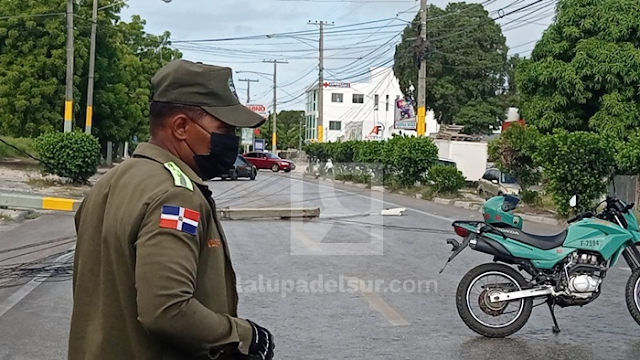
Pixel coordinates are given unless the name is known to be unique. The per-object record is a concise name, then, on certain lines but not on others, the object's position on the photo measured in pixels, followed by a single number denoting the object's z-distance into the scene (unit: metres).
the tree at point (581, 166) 18.95
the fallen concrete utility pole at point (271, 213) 17.98
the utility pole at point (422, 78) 34.19
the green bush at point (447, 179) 28.83
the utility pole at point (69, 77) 28.72
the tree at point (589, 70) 26.72
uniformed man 2.31
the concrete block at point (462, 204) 25.88
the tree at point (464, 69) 57.19
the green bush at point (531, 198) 22.77
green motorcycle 7.36
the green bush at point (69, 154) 26.47
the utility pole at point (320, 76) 59.53
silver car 28.92
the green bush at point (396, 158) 32.16
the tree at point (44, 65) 38.41
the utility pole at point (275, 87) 89.53
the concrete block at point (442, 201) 27.40
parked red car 58.09
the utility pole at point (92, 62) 33.72
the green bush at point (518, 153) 22.22
